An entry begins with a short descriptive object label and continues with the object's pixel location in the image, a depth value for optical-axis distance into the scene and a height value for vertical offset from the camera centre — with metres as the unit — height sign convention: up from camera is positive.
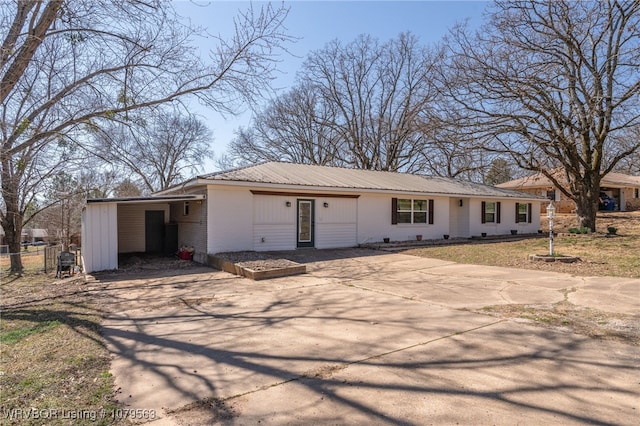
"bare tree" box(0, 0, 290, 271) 7.14 +3.17
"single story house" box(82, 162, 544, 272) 11.41 -0.09
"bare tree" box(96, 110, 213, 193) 35.66 +5.39
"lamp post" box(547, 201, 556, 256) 10.98 -0.08
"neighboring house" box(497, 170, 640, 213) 29.91 +1.51
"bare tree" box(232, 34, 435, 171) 33.16 +7.81
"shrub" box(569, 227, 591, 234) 17.58 -0.96
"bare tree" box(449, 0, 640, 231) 14.03 +5.19
